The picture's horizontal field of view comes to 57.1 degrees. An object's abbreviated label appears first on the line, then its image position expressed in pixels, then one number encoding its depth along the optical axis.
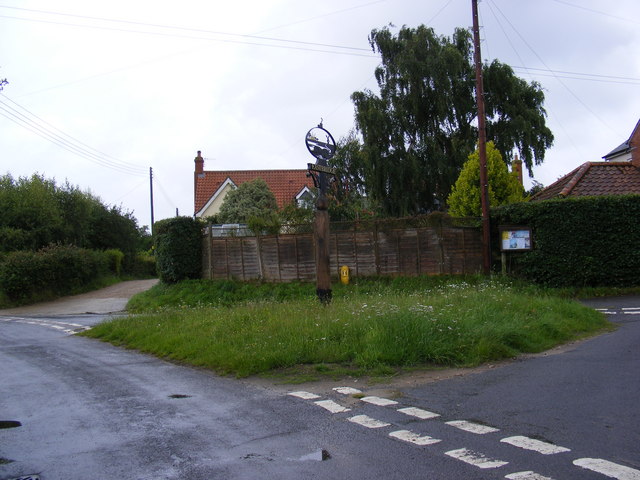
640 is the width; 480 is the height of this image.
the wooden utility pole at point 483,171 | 19.80
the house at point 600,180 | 23.22
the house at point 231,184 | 45.91
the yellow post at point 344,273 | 18.90
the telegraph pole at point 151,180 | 57.69
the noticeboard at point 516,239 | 19.52
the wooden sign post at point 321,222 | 11.95
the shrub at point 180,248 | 25.98
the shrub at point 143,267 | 43.66
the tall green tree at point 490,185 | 24.20
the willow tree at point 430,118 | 31.58
